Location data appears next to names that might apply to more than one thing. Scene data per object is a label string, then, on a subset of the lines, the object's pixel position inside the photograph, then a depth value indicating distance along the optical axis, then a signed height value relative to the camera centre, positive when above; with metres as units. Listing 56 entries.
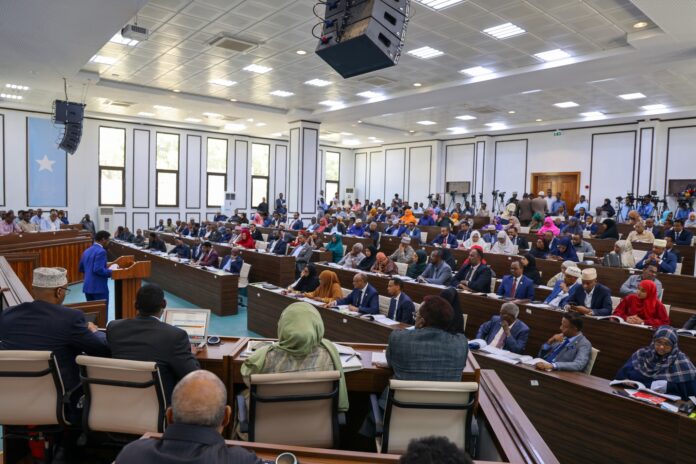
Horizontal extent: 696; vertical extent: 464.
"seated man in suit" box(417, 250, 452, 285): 7.19 -0.92
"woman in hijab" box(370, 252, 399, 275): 7.66 -0.91
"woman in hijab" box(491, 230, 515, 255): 9.55 -0.64
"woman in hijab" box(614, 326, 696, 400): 3.38 -1.12
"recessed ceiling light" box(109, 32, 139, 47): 8.26 +2.90
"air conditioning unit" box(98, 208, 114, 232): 16.50 -0.57
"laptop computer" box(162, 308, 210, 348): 3.22 -0.80
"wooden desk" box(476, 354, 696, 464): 2.95 -1.40
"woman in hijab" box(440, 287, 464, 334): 4.87 -0.91
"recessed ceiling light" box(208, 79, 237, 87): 11.32 +3.01
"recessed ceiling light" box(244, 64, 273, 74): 10.08 +3.00
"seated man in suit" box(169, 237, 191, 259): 10.78 -1.04
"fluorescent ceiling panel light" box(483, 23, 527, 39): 7.51 +2.96
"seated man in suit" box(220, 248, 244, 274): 8.92 -1.07
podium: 6.20 -1.08
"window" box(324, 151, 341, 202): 23.61 +1.82
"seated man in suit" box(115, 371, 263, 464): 1.46 -0.74
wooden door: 16.56 +1.12
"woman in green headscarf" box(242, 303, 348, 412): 2.55 -0.80
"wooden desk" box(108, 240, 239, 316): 7.96 -1.46
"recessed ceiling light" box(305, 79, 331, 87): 11.20 +3.03
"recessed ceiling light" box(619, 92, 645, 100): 11.69 +3.04
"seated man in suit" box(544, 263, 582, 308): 5.70 -0.88
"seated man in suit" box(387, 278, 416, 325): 5.33 -1.09
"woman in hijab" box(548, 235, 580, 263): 8.28 -0.63
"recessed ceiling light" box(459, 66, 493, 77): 9.83 +3.00
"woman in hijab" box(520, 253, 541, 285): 6.94 -0.79
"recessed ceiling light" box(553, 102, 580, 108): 12.98 +3.08
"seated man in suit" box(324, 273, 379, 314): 5.63 -1.09
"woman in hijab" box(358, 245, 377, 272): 8.16 -0.86
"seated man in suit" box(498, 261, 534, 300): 6.08 -0.94
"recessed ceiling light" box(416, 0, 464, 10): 6.62 +2.94
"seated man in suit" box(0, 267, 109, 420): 2.64 -0.74
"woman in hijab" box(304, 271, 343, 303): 6.34 -1.07
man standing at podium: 5.96 -0.85
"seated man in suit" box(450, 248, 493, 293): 6.77 -0.95
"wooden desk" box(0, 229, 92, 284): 8.34 -0.84
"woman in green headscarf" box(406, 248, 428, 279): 8.09 -0.92
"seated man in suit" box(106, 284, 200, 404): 2.50 -0.75
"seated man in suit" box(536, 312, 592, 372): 3.71 -1.13
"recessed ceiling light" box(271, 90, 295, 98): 12.38 +3.05
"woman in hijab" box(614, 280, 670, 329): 4.99 -0.96
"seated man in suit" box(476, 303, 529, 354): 4.47 -1.14
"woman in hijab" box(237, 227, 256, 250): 11.10 -0.79
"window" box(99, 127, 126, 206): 16.84 +1.35
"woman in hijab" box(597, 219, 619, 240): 10.31 -0.32
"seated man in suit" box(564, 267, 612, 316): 5.36 -0.94
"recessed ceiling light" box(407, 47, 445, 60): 8.70 +2.98
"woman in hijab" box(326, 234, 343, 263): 10.22 -0.84
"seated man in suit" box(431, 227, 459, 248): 10.66 -0.64
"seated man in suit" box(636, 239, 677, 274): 7.35 -0.66
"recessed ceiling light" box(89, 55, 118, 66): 9.49 +2.92
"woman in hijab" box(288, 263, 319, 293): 6.92 -1.08
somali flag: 15.02 +1.14
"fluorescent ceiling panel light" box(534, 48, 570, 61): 8.55 +2.96
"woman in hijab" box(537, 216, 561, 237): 10.62 -0.29
